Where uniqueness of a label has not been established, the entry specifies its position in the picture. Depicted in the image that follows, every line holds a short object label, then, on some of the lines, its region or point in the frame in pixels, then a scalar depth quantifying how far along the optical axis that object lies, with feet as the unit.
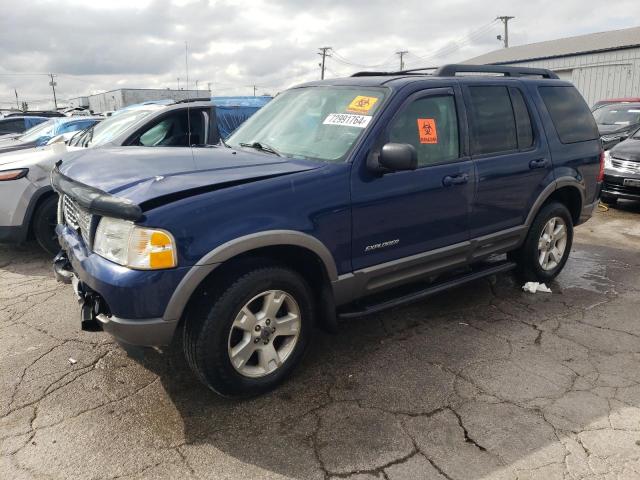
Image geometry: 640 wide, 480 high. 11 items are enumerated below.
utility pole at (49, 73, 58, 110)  289.94
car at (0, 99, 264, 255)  17.62
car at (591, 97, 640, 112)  41.15
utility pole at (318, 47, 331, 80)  185.57
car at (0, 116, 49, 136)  45.60
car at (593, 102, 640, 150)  34.99
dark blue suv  8.61
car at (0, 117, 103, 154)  29.73
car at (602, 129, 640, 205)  27.32
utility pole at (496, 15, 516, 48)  166.91
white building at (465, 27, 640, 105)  81.20
